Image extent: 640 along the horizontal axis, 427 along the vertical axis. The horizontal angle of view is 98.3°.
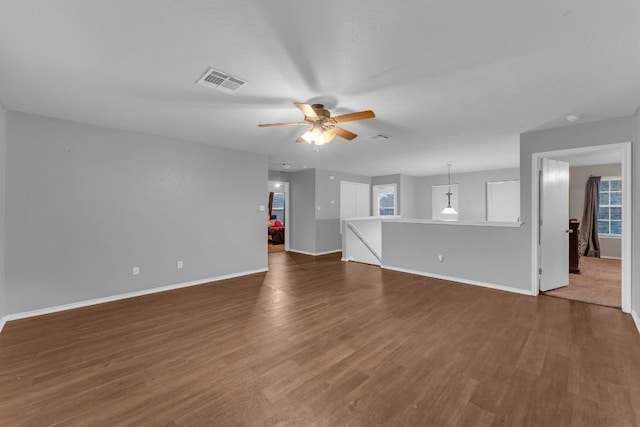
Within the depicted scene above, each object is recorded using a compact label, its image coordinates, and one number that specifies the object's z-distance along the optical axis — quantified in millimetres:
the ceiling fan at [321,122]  2625
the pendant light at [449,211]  7148
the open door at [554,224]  4020
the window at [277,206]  10812
